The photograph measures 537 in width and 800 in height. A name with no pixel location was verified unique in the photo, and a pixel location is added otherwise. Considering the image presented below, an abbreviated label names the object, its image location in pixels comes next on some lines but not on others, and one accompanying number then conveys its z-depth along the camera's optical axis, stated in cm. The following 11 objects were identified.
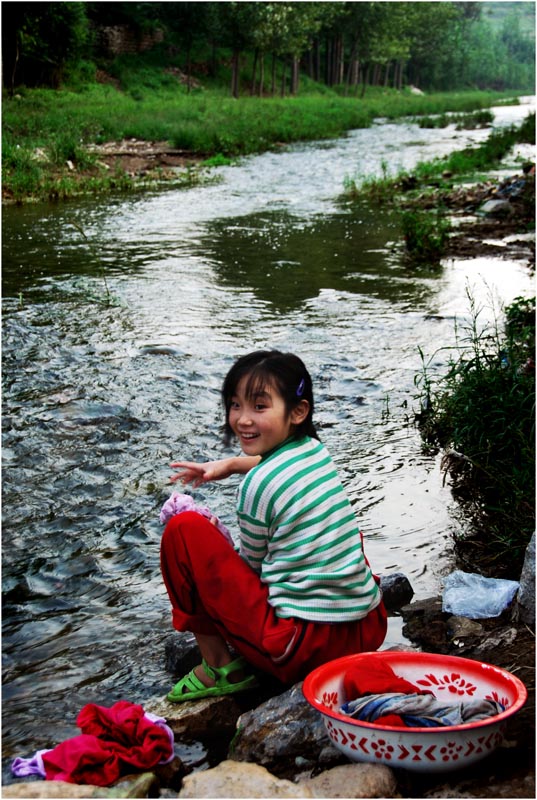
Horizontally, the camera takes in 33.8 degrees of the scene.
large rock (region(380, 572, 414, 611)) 360
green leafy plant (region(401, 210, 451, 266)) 1101
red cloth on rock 240
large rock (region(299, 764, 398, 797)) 228
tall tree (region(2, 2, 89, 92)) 2900
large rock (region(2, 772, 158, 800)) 228
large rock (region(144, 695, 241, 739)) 283
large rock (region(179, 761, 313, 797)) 231
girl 275
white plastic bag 332
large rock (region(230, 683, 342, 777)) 256
